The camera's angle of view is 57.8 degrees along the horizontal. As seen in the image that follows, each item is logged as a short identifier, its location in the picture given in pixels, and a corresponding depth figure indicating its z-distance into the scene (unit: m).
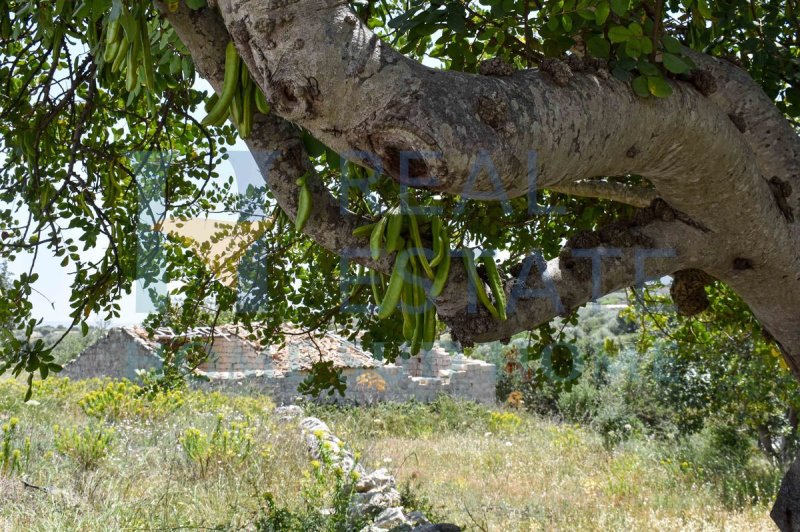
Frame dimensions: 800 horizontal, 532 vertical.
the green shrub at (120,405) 8.93
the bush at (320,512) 4.76
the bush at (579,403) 13.38
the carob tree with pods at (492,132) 1.13
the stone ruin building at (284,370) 13.26
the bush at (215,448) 6.68
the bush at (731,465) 7.50
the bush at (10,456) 5.67
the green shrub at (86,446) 6.46
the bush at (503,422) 11.72
